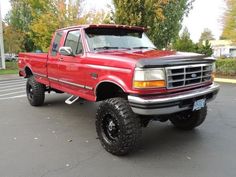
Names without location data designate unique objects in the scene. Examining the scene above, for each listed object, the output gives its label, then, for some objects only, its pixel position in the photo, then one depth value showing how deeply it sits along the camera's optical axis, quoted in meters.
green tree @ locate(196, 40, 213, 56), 13.13
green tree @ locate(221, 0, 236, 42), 12.95
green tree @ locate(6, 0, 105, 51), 17.25
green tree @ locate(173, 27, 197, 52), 13.21
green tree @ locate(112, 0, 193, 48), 9.14
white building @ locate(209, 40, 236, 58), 38.82
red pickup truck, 2.88
